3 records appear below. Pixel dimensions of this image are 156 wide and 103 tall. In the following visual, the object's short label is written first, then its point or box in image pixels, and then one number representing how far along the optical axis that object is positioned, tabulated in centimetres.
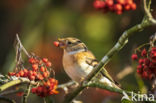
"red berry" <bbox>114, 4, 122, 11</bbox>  623
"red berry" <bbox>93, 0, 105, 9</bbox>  634
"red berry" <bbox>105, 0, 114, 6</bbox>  634
